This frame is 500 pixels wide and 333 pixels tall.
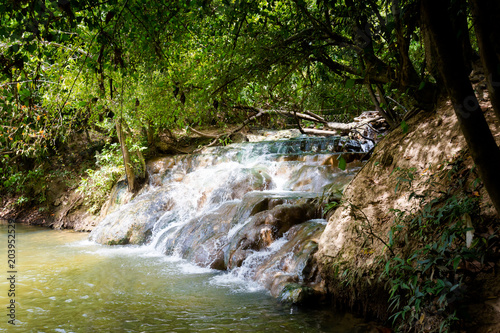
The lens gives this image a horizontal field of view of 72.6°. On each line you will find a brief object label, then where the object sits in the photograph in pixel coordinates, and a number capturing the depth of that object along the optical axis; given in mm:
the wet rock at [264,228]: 6230
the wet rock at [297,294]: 4348
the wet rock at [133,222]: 9570
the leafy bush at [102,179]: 12805
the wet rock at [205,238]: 6844
